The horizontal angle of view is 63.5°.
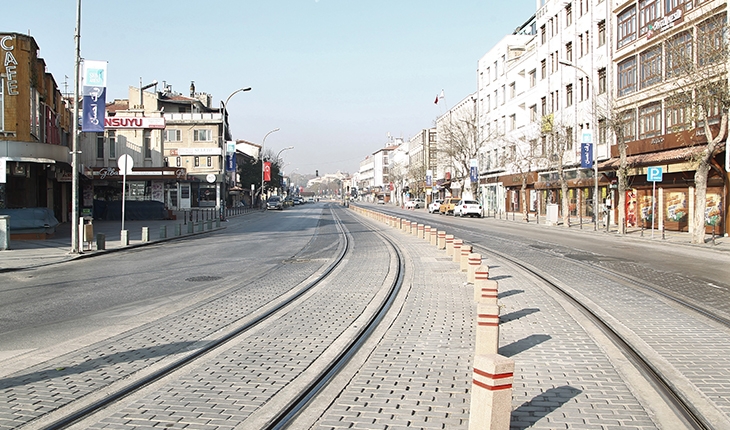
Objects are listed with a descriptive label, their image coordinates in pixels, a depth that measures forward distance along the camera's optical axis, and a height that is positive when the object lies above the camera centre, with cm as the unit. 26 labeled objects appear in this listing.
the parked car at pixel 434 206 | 7256 -18
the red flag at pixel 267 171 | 7634 +441
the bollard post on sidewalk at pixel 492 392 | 426 -138
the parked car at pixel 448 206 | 6550 -16
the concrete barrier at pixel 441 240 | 2150 -130
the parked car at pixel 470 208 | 5672 -35
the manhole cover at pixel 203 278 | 1399 -177
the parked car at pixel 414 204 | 9614 +10
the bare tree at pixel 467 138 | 6656 +779
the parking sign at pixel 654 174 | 2673 +138
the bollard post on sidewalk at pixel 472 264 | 1243 -127
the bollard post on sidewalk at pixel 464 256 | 1466 -131
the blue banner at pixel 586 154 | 3791 +324
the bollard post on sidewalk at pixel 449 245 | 1976 -138
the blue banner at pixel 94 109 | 2077 +341
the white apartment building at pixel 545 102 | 4284 +931
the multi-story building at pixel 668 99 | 2497 +525
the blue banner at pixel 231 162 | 4967 +363
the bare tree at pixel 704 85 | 2331 +482
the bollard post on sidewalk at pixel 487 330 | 638 -136
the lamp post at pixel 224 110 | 4312 +708
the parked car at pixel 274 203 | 8269 +28
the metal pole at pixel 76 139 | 1972 +227
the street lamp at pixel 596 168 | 3541 +219
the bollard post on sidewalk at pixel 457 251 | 1677 -133
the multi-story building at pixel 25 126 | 2542 +361
